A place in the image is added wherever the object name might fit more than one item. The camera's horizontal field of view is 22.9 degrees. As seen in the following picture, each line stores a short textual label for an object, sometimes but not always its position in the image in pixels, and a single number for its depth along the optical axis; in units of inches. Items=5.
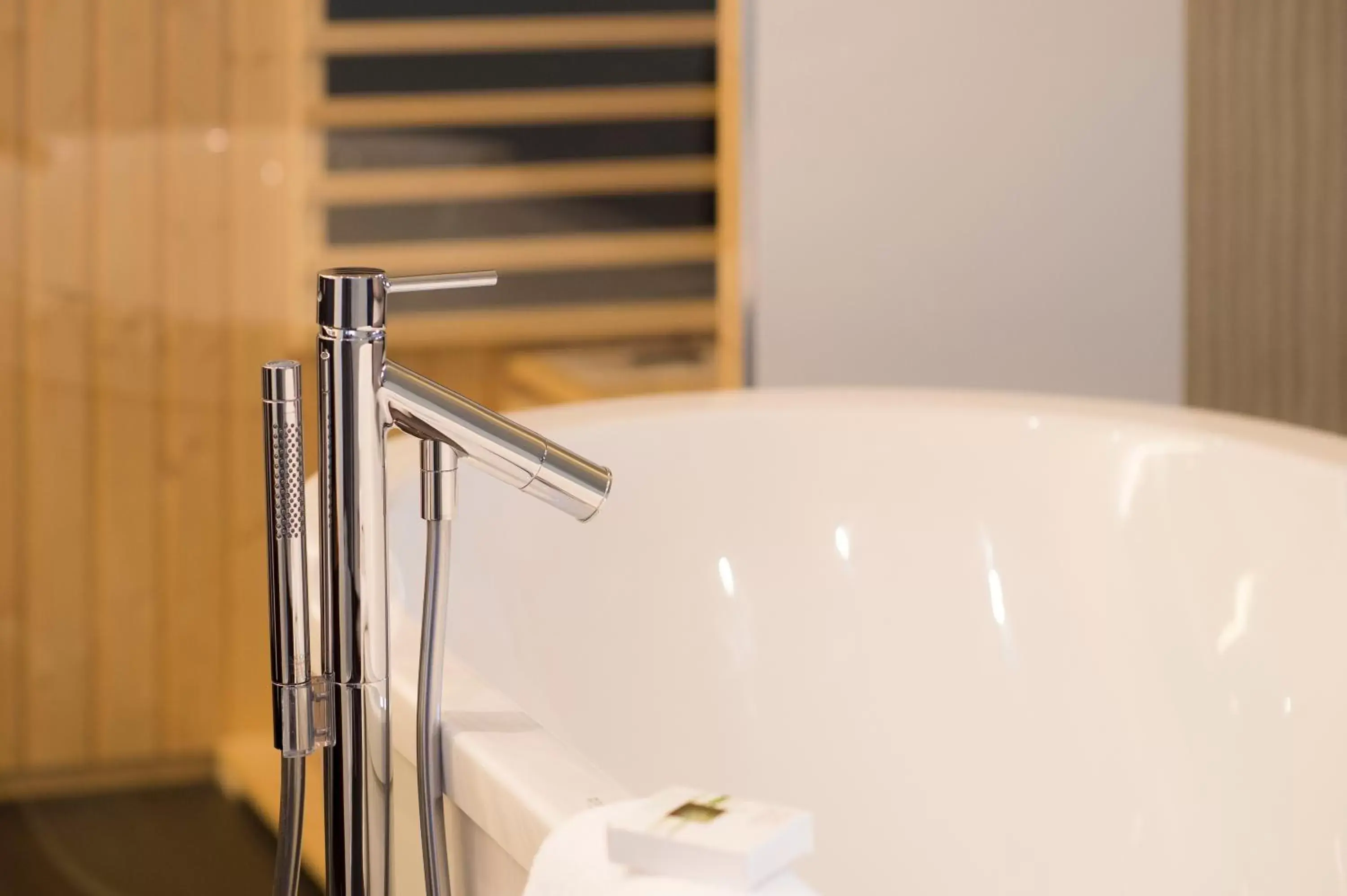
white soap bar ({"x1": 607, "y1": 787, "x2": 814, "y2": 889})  68.9
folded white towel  69.3
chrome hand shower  80.4
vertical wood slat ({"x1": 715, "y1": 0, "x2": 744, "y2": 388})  147.1
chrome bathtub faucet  80.0
